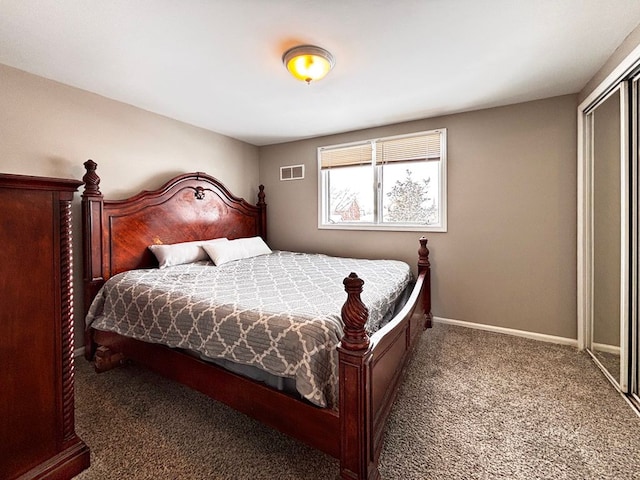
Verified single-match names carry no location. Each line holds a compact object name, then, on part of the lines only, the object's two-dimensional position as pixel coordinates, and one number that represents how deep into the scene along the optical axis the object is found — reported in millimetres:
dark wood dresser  1191
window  3236
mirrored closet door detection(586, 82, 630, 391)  1909
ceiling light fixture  1891
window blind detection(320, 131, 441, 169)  3221
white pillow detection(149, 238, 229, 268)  2809
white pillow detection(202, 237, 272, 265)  3047
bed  1193
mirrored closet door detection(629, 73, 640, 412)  1805
